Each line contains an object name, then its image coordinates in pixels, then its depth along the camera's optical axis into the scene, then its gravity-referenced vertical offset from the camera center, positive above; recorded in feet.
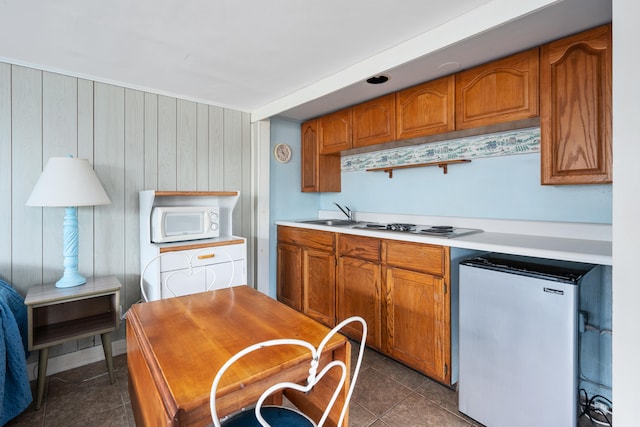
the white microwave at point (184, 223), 7.68 -0.32
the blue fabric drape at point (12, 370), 5.38 -2.87
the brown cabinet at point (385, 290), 6.29 -1.94
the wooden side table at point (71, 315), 6.07 -2.47
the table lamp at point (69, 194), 6.23 +0.35
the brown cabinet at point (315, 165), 10.83 +1.64
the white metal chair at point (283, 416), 2.81 -2.45
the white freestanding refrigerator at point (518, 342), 4.48 -2.09
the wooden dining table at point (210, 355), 2.65 -1.48
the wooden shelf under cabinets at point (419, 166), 7.75 +1.28
